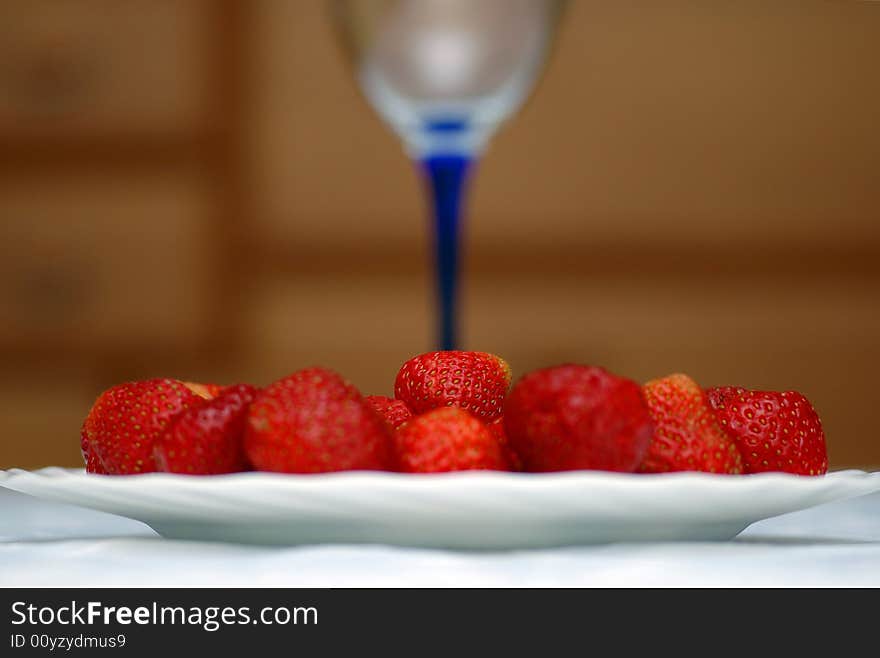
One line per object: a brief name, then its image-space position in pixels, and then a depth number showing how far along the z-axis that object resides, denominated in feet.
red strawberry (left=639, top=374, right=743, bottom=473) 2.04
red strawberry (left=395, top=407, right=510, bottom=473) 1.99
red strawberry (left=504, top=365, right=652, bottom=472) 1.96
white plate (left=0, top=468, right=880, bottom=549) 1.86
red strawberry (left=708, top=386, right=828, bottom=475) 2.13
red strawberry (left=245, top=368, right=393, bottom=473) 1.95
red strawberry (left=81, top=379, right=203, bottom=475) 2.08
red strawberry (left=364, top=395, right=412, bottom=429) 2.16
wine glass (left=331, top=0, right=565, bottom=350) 2.69
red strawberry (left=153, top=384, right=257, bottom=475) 2.00
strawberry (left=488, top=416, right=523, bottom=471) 2.06
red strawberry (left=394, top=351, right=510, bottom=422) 2.20
